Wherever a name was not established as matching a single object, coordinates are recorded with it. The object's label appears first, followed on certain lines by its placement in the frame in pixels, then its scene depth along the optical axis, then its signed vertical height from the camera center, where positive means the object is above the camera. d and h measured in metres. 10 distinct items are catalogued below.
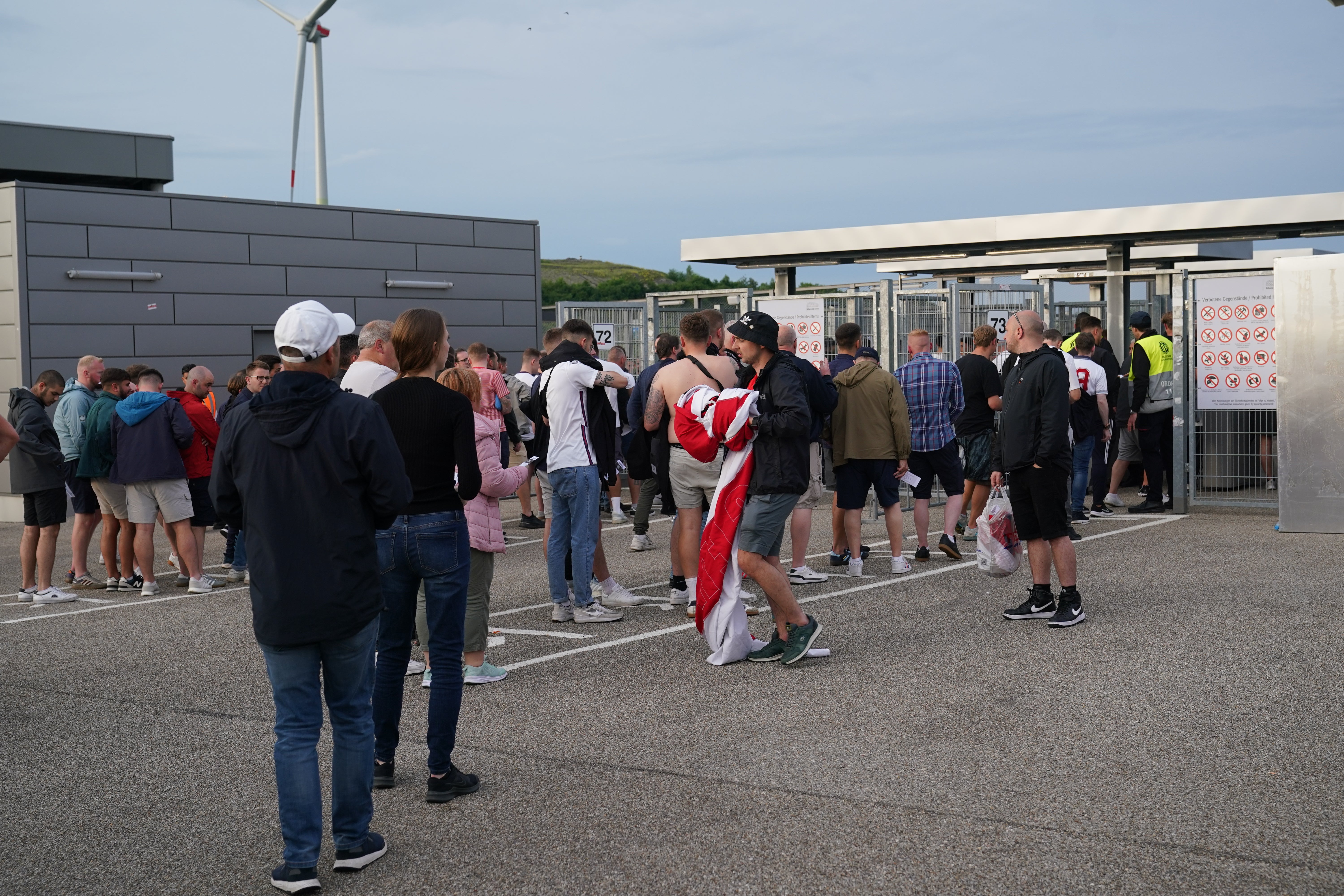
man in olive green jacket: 9.62 -0.16
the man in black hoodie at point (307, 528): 3.94 -0.32
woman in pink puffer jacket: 6.09 -0.51
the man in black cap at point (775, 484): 6.71 -0.35
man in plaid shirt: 10.29 -0.13
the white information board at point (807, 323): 15.53 +1.24
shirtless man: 7.80 +0.05
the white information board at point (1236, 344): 12.55 +0.70
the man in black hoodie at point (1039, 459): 7.54 -0.27
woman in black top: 4.79 -0.48
